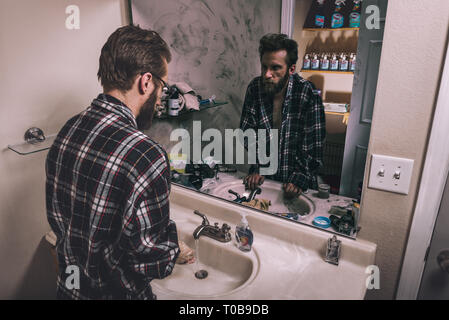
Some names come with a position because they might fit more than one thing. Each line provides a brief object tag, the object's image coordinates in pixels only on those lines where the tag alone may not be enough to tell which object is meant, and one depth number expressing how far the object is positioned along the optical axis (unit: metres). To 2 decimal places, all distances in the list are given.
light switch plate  0.92
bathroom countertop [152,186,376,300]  0.95
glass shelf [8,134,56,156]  1.13
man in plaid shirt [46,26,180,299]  0.79
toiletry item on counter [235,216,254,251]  1.14
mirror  0.98
